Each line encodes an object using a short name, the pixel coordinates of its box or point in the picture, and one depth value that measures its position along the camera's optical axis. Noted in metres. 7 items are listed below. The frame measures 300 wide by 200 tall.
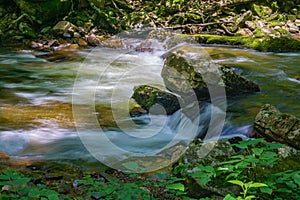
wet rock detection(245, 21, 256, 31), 13.79
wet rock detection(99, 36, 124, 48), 12.56
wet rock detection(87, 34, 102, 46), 12.60
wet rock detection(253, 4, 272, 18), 15.60
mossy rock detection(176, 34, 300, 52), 10.65
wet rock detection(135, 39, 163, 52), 11.84
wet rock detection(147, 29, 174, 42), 12.27
